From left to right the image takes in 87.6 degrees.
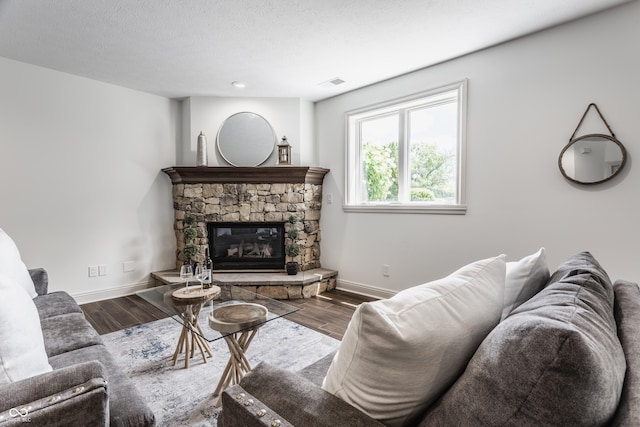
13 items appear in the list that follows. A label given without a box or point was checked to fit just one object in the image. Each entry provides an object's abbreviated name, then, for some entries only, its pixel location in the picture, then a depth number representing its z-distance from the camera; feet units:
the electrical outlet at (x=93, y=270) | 12.07
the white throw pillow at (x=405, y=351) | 2.43
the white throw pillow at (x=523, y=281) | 4.12
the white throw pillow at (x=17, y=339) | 3.16
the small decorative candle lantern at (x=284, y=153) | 13.55
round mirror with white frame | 13.73
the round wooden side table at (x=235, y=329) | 5.76
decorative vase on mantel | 13.20
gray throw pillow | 1.82
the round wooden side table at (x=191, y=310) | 6.51
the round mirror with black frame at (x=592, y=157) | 7.60
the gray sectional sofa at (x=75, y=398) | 2.81
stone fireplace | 13.38
